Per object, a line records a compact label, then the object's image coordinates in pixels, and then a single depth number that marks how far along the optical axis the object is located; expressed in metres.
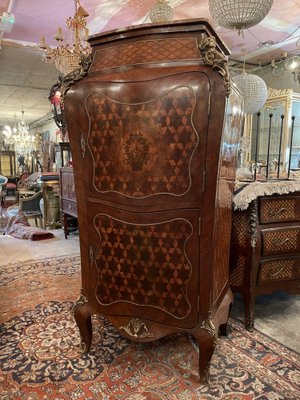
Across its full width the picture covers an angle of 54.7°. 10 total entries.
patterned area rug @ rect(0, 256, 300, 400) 1.28
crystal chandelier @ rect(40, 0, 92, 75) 3.01
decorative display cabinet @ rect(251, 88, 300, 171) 5.04
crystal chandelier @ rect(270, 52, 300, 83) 4.91
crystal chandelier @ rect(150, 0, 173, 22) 2.68
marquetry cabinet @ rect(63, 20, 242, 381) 1.14
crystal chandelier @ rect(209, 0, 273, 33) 1.84
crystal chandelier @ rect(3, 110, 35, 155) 9.83
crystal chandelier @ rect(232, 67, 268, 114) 2.53
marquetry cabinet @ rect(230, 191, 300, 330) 1.69
